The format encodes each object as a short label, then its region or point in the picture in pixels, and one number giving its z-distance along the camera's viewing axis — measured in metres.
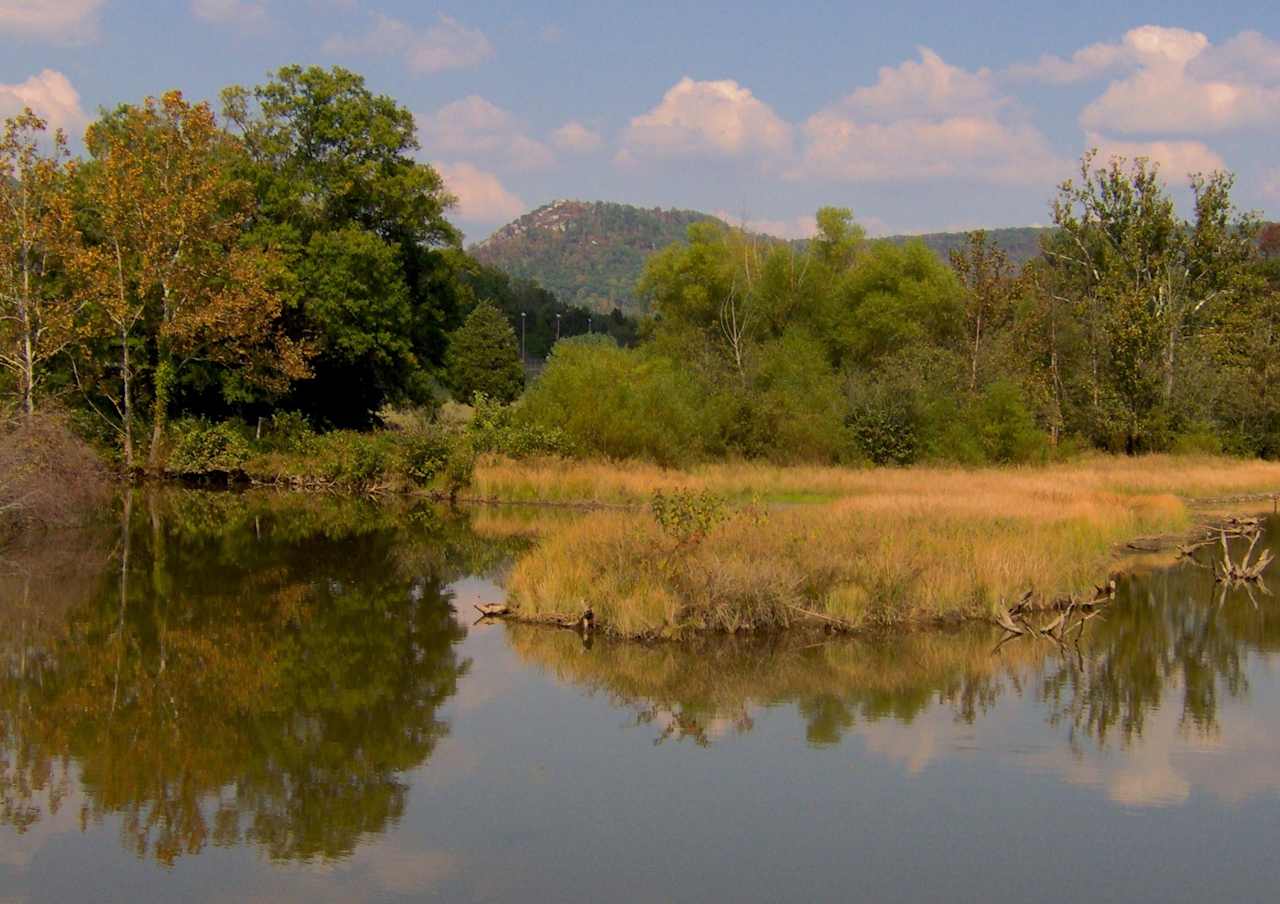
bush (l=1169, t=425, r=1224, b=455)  52.56
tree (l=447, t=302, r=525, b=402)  85.94
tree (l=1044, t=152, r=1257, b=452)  53.50
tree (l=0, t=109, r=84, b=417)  39.12
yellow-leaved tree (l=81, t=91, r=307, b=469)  40.81
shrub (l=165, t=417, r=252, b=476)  43.31
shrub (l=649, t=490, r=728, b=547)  19.28
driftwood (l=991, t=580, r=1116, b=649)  18.39
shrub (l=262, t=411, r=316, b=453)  44.34
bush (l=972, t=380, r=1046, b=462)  46.31
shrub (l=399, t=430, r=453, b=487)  40.00
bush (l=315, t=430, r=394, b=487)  40.78
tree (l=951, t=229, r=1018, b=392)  56.28
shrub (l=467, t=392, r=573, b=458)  39.91
